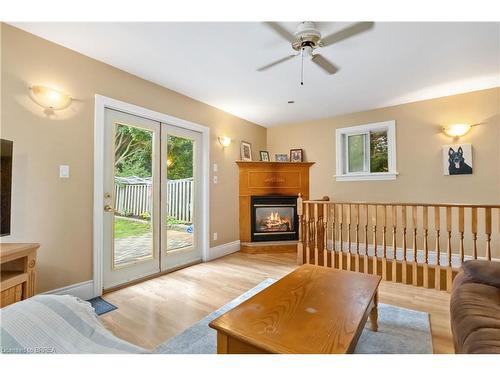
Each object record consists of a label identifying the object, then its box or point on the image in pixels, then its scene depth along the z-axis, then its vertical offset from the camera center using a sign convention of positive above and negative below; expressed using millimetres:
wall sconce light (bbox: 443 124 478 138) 3363 +839
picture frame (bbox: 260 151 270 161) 5055 +718
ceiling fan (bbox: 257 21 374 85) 1927 +1291
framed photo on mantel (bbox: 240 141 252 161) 4570 +759
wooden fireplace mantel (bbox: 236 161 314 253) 4441 +139
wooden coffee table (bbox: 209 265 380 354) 1064 -660
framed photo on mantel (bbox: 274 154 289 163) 4977 +661
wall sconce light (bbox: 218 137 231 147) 4116 +844
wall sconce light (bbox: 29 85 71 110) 2120 +846
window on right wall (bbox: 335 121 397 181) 3992 +671
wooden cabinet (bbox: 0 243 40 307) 1562 -573
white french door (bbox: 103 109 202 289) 2742 -85
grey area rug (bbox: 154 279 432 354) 1675 -1088
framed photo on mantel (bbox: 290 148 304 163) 4871 +710
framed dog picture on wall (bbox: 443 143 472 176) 3375 +433
